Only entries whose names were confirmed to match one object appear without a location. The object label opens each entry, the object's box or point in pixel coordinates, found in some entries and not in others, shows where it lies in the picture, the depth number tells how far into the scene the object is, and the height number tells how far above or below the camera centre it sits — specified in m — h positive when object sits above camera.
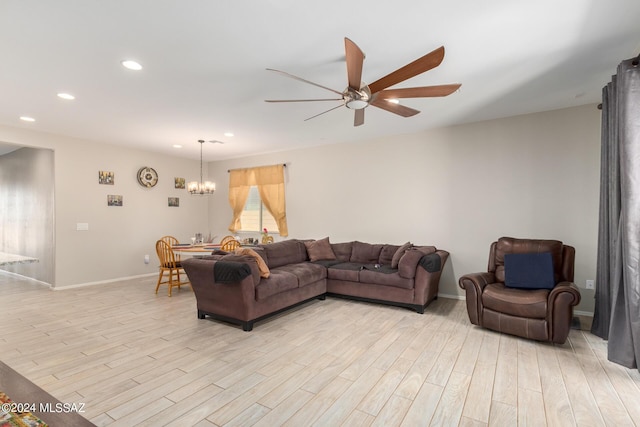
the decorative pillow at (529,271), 3.44 -0.67
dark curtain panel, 2.48 -0.03
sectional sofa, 3.55 -0.88
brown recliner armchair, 2.99 -0.89
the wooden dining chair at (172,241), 6.60 -0.71
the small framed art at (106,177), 5.97 +0.61
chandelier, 5.91 +0.42
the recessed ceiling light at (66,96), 3.59 +1.31
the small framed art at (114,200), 6.10 +0.17
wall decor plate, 6.58 +0.70
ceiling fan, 2.08 +0.99
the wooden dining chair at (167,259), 5.24 -0.85
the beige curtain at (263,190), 6.71 +0.45
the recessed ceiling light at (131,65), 2.84 +1.34
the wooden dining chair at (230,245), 5.57 -0.65
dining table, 5.05 -0.69
